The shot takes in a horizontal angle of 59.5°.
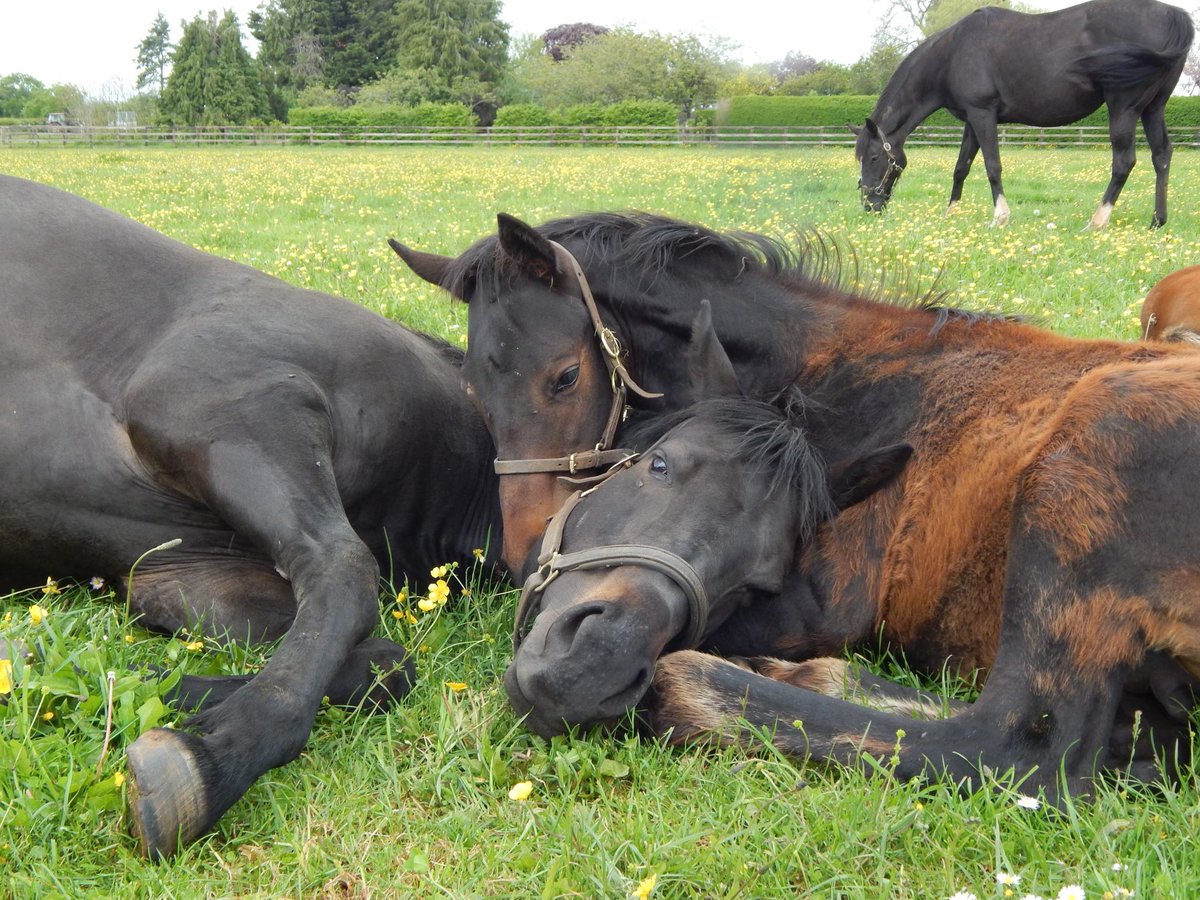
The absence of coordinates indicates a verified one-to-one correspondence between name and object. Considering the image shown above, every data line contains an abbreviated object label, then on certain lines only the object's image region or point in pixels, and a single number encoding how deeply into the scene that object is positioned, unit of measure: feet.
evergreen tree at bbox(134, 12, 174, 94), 287.28
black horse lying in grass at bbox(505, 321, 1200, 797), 9.10
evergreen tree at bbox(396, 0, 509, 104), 222.07
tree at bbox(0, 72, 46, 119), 310.65
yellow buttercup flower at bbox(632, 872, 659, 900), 6.81
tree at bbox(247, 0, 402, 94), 235.20
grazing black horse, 45.80
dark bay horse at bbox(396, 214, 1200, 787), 9.57
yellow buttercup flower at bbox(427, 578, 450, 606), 11.28
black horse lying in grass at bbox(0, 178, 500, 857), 10.41
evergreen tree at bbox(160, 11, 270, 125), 192.24
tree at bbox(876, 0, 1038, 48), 211.61
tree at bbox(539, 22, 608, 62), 333.21
